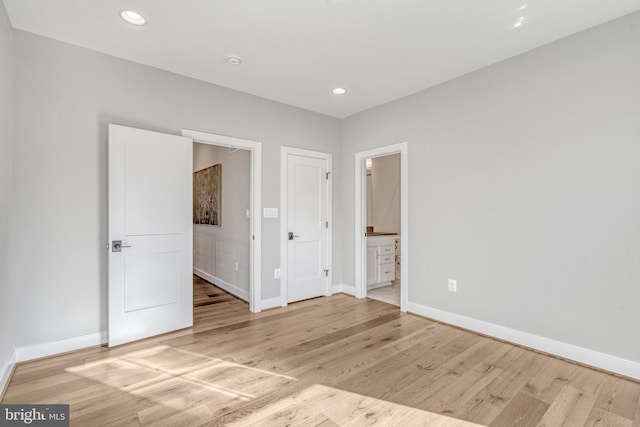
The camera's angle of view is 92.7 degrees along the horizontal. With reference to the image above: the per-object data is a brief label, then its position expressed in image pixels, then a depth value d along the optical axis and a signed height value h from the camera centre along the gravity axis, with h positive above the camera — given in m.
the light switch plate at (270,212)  3.88 +0.02
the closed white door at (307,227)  4.13 -0.19
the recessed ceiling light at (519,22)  2.32 +1.47
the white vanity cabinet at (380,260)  4.70 -0.75
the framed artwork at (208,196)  5.00 +0.33
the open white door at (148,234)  2.77 -0.18
